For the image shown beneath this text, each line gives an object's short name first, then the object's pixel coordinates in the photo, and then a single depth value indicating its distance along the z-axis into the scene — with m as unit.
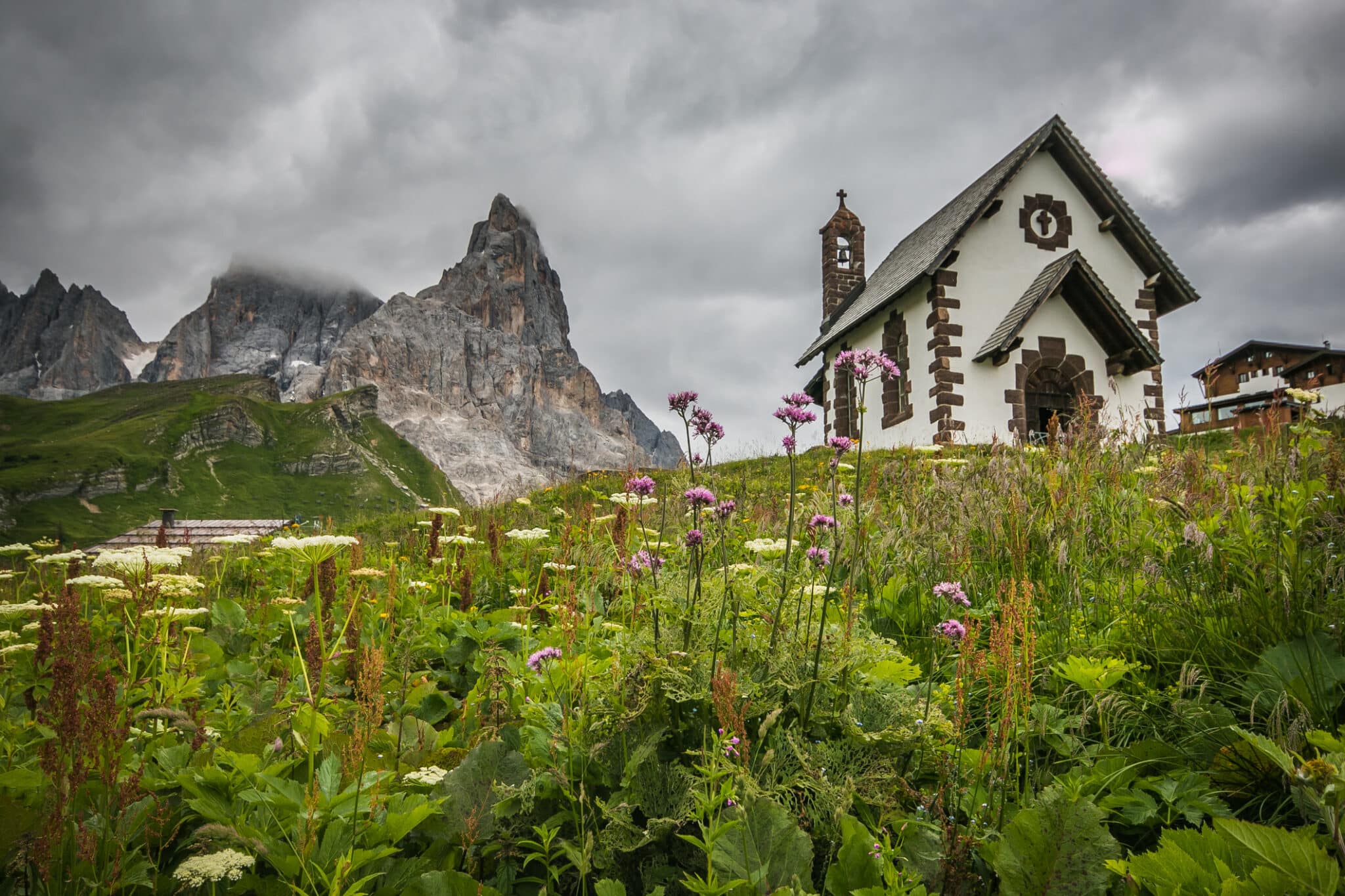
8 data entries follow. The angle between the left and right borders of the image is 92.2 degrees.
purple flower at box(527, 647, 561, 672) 2.28
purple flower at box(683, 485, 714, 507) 2.23
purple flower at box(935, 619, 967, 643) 2.01
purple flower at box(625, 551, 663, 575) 2.43
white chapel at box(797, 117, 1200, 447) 16.42
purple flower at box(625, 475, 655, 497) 2.66
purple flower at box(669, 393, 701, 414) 2.62
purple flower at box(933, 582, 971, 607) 2.30
